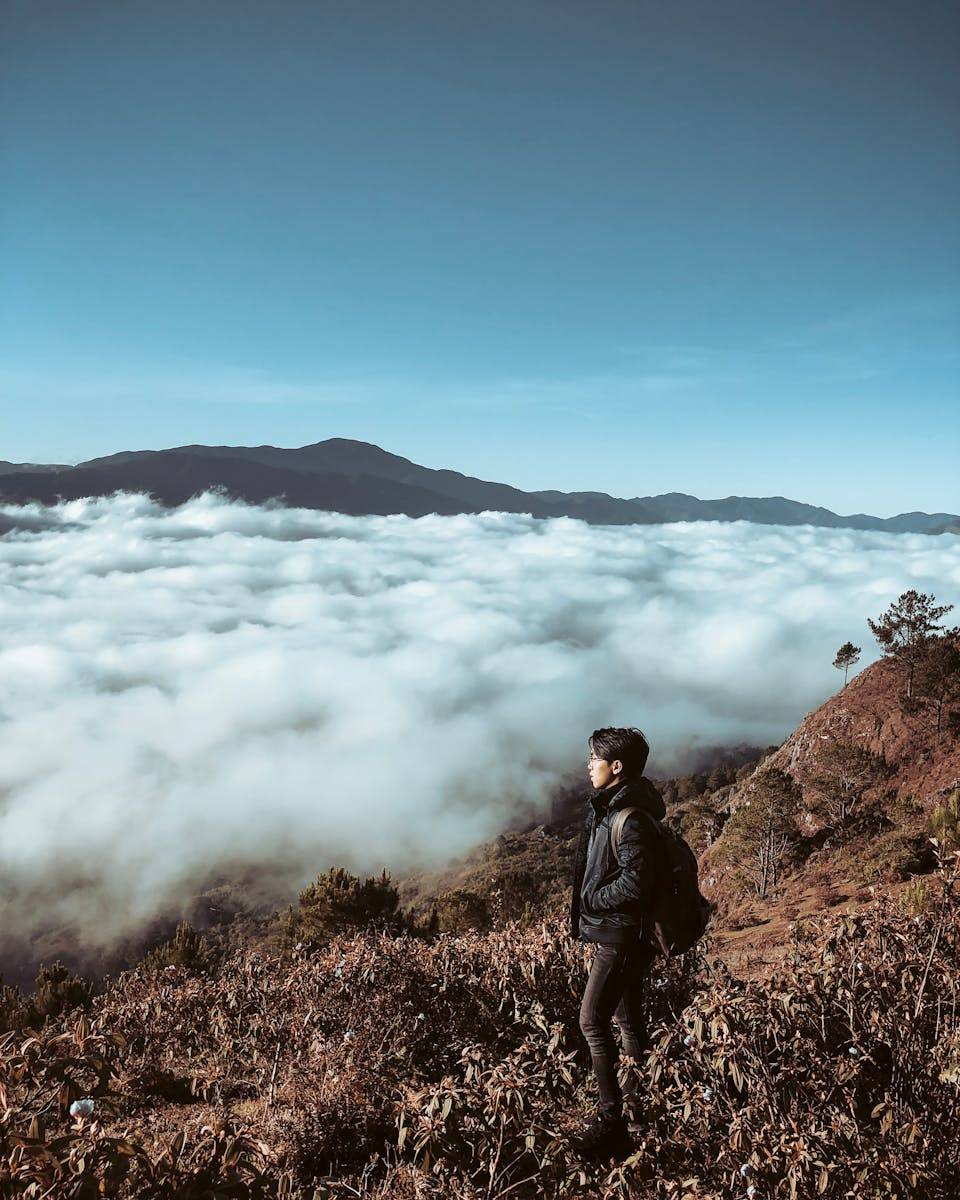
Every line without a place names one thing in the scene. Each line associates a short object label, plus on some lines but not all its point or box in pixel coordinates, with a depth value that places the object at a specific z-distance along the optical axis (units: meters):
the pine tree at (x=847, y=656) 44.81
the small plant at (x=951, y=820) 9.63
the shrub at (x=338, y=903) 20.69
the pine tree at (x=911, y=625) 35.19
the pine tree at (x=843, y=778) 28.83
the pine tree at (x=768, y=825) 26.70
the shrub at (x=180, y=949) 18.35
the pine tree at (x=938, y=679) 33.03
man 3.26
